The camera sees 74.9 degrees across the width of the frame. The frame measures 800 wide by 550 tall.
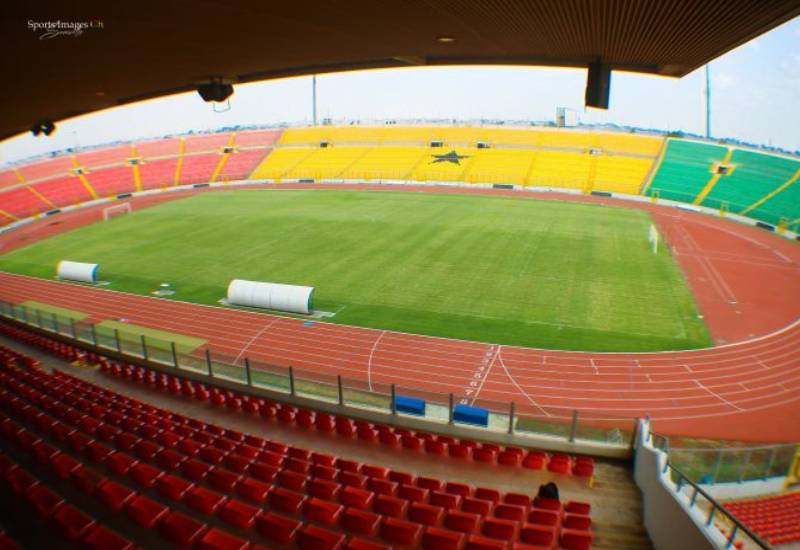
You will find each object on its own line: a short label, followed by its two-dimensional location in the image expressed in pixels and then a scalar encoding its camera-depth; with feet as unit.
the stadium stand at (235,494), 21.67
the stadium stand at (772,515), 28.53
